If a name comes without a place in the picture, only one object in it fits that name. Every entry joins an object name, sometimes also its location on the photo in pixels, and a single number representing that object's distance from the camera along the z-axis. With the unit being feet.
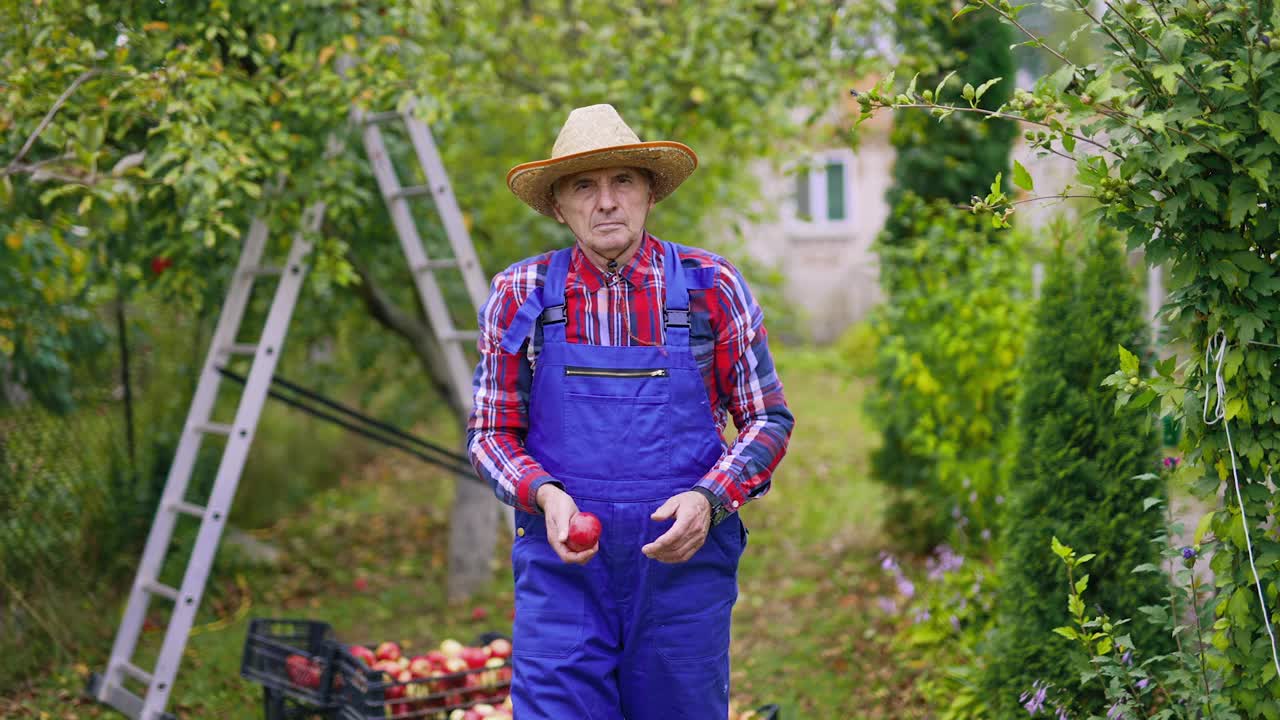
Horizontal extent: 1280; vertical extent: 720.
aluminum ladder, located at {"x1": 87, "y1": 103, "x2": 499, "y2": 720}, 14.16
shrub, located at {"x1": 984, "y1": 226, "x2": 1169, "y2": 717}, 10.78
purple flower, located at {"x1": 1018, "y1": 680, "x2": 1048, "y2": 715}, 10.17
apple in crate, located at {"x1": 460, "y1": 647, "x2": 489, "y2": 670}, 13.01
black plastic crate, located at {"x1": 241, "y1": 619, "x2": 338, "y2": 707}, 12.39
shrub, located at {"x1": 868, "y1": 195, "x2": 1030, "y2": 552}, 16.72
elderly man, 8.00
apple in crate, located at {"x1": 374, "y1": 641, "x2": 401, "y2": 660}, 13.37
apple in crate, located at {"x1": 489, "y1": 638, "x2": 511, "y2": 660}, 13.09
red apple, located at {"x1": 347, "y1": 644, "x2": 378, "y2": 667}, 13.19
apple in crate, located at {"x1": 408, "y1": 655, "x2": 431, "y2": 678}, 12.67
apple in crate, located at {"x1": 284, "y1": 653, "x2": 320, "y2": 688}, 12.57
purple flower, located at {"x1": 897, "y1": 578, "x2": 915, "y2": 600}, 14.58
